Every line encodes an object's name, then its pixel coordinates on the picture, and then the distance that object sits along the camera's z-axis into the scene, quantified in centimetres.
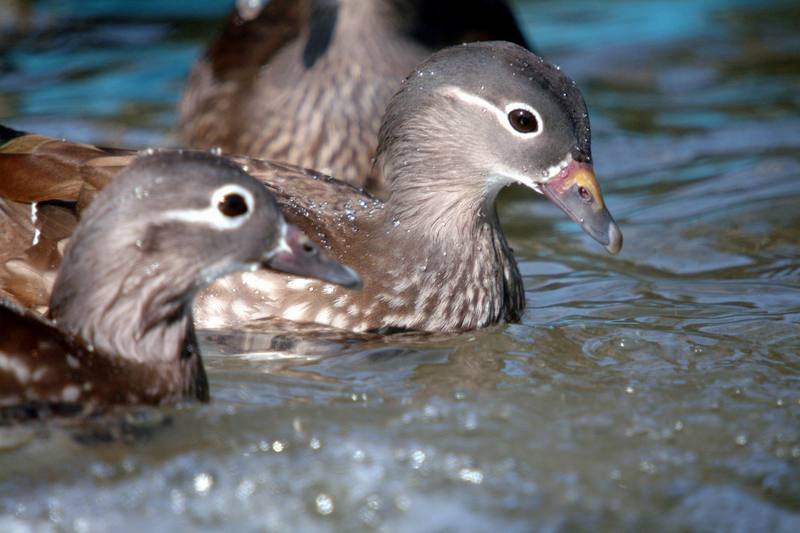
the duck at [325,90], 1709
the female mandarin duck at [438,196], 1193
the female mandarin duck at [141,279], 970
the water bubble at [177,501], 916
